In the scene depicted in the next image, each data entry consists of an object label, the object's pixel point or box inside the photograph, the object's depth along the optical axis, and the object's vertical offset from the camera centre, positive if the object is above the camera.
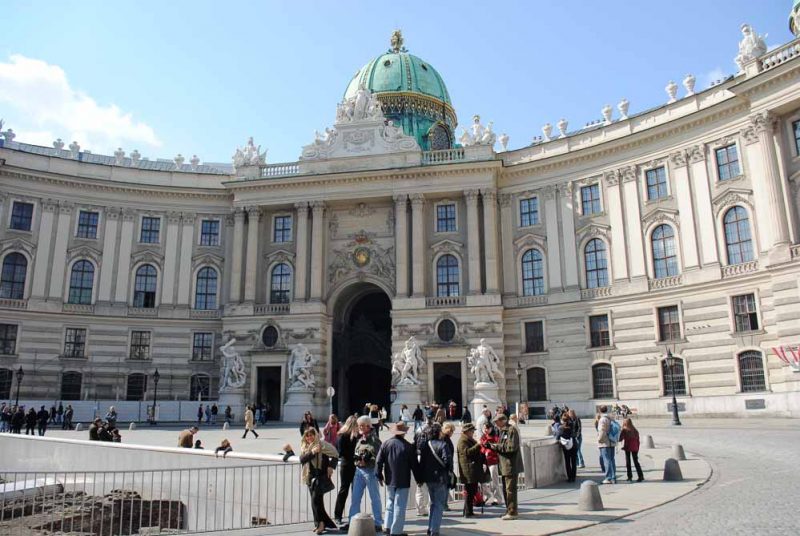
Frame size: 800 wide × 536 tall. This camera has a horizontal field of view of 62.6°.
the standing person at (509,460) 12.11 -1.09
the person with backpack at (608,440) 15.73 -0.92
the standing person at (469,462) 12.41 -1.10
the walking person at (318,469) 11.27 -1.12
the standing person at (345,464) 12.15 -1.09
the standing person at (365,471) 11.48 -1.16
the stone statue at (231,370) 46.59 +2.44
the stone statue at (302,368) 45.62 +2.51
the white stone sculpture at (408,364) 44.00 +2.57
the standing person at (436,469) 10.70 -1.10
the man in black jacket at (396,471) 10.87 -1.12
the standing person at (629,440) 15.85 -0.92
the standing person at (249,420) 31.06 -0.71
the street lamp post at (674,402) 32.75 -0.10
